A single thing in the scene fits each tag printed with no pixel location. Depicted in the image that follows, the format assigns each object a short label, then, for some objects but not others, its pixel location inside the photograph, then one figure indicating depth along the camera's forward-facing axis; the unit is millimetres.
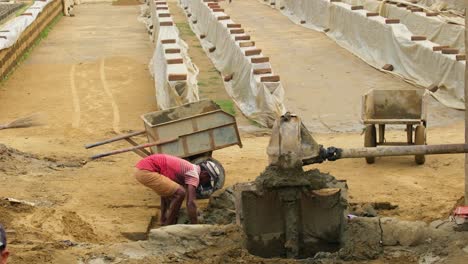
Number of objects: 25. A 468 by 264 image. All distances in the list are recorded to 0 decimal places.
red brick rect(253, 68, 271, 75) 20391
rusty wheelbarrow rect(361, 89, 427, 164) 16172
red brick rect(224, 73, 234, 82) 23222
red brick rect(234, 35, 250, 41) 24475
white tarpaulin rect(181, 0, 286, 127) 19438
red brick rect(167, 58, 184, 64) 20531
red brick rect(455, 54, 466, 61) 20891
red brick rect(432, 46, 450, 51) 22119
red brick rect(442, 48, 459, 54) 21547
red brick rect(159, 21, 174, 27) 26688
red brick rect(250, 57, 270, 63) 20938
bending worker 12773
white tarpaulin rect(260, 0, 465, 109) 21031
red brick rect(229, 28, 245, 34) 25644
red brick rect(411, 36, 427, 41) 23609
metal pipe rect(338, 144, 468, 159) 10227
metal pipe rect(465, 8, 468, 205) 11566
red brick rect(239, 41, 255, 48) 23333
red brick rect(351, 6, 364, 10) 28922
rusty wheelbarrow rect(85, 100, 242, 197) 14633
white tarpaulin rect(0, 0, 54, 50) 24672
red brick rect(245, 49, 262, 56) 21975
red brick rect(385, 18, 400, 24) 25562
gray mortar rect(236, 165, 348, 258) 10719
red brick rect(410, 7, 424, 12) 29781
